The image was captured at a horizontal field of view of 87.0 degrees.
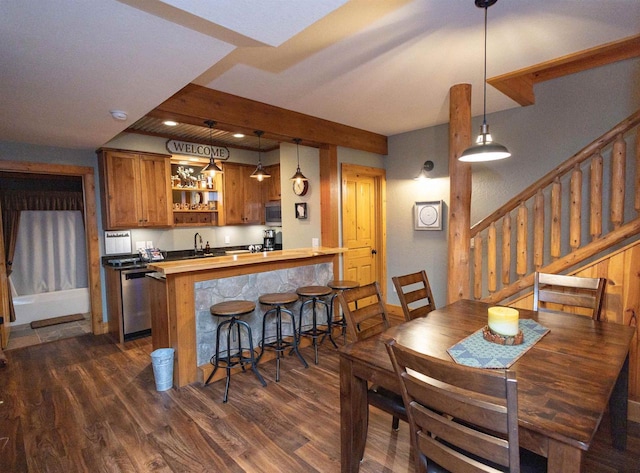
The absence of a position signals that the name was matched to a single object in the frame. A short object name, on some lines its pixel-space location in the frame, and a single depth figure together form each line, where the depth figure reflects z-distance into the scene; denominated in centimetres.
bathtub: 498
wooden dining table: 106
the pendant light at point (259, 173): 417
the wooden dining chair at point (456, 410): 98
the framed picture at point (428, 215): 452
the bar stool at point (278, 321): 314
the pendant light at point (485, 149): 196
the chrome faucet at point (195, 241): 550
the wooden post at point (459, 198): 315
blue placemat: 152
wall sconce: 458
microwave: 591
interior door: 470
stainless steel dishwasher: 415
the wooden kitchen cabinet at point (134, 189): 431
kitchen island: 294
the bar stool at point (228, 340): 278
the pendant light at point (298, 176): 408
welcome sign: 505
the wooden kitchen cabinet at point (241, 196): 570
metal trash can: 288
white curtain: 515
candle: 172
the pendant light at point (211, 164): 321
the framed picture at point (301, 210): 480
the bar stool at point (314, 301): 345
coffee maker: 606
